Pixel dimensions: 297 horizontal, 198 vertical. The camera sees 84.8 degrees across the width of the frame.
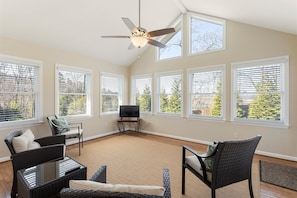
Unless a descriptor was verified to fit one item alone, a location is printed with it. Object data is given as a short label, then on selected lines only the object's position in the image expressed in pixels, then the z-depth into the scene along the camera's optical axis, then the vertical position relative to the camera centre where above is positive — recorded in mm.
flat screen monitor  5781 -408
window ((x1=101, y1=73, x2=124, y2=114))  5539 +263
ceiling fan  2570 +1072
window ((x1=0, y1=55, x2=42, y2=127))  3402 +181
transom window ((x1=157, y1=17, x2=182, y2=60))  5211 +1783
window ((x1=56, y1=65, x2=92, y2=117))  4359 +235
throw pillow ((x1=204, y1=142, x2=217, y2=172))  1824 -695
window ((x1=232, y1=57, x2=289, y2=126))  3479 +203
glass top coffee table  1488 -822
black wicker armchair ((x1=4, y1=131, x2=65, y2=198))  2008 -755
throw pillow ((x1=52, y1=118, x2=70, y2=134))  3746 -623
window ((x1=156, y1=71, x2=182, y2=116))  5196 +226
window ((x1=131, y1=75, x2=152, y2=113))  5945 +287
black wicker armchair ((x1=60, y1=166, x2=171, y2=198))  981 -577
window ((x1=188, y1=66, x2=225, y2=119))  4344 +220
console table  5728 -821
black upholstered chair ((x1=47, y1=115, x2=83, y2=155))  3725 -768
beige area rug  2314 -1255
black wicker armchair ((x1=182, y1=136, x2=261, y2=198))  1664 -696
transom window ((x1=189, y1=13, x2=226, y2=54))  4387 +1884
